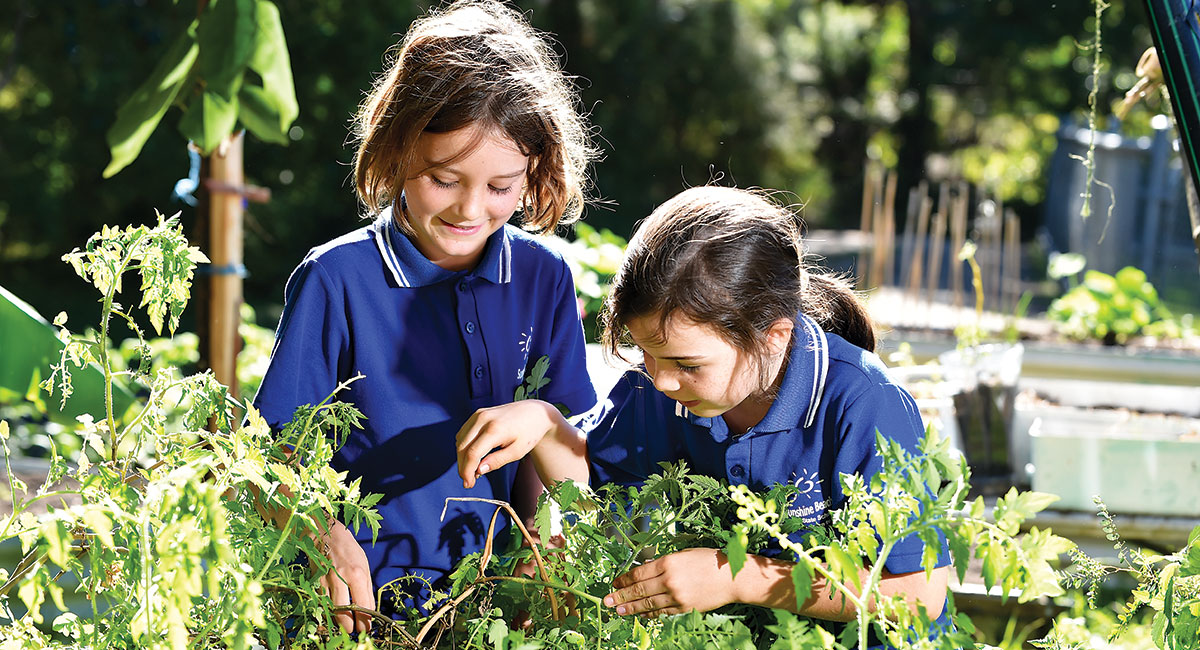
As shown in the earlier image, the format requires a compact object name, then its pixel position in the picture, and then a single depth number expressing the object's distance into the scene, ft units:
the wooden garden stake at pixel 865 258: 16.87
